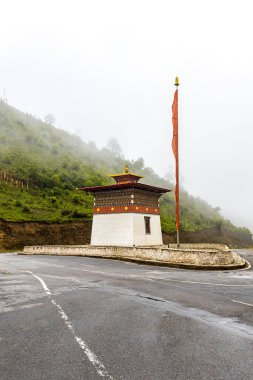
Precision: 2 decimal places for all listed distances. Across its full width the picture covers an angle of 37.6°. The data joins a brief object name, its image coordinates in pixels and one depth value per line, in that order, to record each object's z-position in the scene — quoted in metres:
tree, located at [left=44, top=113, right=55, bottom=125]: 149.98
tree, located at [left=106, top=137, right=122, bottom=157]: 147.88
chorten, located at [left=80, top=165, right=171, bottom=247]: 34.97
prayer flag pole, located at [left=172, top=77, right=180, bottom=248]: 26.66
